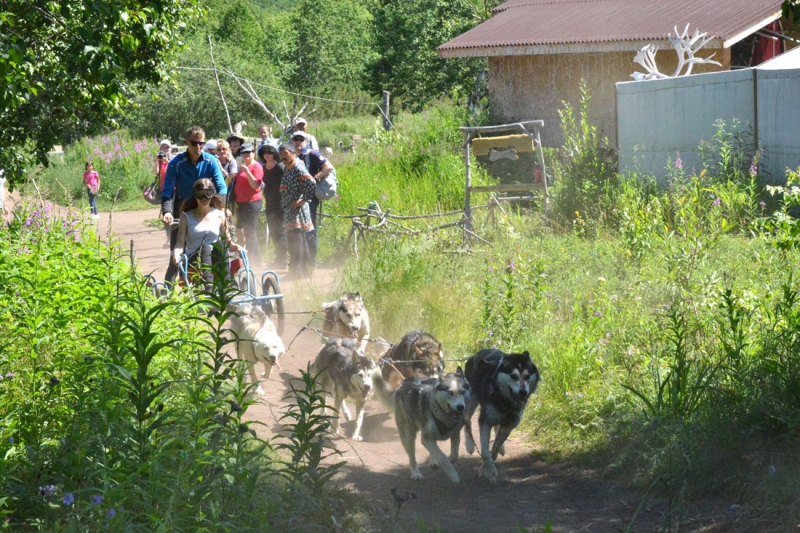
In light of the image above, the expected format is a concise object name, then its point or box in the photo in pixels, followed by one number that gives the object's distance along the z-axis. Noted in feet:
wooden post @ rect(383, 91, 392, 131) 95.55
